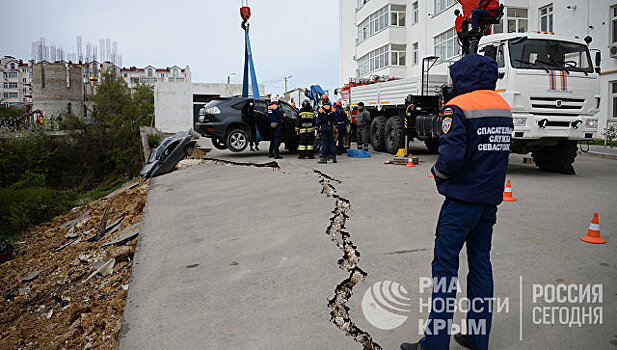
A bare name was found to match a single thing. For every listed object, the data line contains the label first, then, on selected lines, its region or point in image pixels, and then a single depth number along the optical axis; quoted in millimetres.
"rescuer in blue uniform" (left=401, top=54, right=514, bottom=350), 2693
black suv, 12836
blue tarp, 13691
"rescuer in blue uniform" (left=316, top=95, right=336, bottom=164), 11500
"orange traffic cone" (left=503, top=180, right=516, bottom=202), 6949
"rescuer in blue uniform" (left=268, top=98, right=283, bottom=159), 12352
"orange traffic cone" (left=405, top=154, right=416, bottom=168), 11188
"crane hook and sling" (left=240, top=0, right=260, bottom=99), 16812
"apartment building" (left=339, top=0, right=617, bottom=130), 18484
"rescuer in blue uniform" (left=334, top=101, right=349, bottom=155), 13371
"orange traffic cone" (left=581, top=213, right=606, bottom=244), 4855
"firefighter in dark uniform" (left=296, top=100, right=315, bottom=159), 12148
